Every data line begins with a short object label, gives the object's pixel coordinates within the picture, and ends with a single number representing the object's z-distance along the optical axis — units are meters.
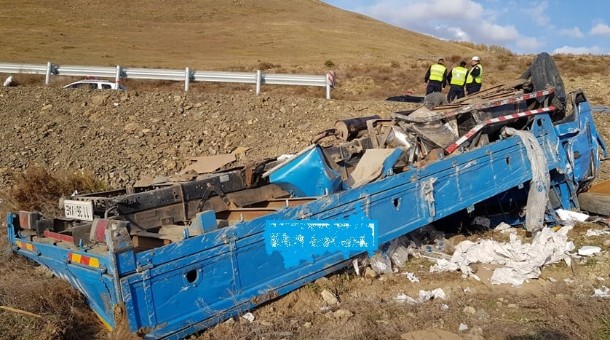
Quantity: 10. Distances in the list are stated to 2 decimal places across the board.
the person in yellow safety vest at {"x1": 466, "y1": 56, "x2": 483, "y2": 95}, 11.00
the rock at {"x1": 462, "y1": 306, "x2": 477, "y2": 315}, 4.68
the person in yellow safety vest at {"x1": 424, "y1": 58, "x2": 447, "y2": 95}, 11.49
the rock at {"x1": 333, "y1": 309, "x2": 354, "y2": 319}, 4.63
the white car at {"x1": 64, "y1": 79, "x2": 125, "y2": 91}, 14.97
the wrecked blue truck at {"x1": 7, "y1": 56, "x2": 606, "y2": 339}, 4.14
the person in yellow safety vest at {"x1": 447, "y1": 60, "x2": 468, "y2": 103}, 11.18
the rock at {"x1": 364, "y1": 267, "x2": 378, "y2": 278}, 5.46
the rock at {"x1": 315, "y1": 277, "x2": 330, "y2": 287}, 5.09
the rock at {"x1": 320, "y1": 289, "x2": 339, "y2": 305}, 4.95
